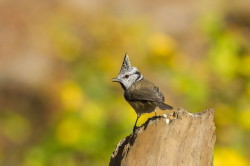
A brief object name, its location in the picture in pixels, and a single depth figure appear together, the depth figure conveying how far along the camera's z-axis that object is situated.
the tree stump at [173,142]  7.57
